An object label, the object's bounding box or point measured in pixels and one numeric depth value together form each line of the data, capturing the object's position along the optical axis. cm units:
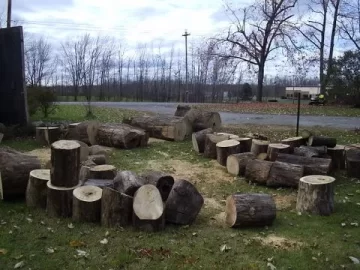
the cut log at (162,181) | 564
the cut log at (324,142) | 810
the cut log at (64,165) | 504
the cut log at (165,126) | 1144
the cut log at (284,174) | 664
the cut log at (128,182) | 517
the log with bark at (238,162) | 750
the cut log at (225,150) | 826
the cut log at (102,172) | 608
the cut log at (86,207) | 479
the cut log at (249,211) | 487
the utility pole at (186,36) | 4670
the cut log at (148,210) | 462
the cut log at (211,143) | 911
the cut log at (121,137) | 1027
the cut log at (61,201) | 500
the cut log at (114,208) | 468
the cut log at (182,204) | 492
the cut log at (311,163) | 676
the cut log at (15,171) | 566
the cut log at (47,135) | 1064
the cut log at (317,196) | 543
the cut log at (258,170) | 692
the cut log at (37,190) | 532
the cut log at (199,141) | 966
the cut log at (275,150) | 755
